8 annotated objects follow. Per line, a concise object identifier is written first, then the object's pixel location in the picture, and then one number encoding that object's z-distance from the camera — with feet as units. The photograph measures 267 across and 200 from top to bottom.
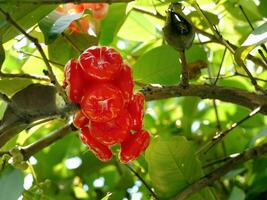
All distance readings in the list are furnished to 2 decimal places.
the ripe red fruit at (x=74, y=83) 2.34
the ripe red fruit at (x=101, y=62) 2.31
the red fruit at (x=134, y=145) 2.45
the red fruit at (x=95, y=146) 2.44
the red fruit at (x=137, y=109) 2.40
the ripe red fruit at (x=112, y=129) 2.39
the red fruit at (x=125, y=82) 2.35
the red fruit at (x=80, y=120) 2.39
